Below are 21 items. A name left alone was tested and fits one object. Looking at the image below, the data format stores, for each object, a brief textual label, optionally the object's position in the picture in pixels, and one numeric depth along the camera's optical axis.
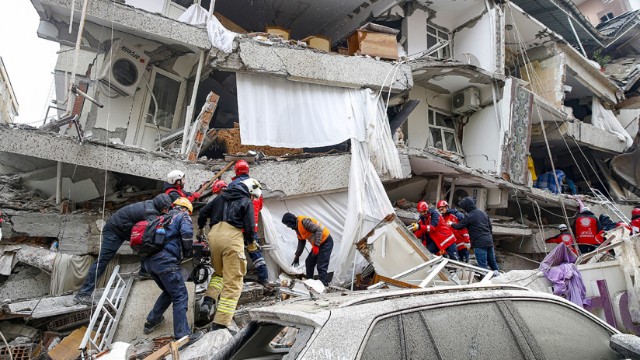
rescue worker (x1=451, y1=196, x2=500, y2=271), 7.32
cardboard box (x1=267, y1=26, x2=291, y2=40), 9.80
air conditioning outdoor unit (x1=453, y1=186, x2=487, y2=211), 10.50
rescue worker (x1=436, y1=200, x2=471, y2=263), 7.96
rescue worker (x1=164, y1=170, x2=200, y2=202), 5.29
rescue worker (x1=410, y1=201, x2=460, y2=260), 7.43
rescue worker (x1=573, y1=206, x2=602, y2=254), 9.44
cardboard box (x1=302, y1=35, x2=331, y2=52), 9.95
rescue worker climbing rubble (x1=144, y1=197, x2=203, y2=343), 3.92
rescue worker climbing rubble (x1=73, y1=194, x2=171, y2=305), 4.61
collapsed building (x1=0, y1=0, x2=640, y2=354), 6.48
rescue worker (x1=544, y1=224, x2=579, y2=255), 9.91
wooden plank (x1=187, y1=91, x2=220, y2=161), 6.94
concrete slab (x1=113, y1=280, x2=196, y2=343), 4.21
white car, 1.82
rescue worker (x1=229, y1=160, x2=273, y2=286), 5.30
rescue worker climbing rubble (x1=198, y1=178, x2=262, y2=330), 4.22
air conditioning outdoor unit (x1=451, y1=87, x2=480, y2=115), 11.77
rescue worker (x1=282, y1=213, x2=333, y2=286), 6.35
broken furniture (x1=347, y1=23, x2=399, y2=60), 9.88
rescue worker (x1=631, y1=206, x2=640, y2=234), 7.44
